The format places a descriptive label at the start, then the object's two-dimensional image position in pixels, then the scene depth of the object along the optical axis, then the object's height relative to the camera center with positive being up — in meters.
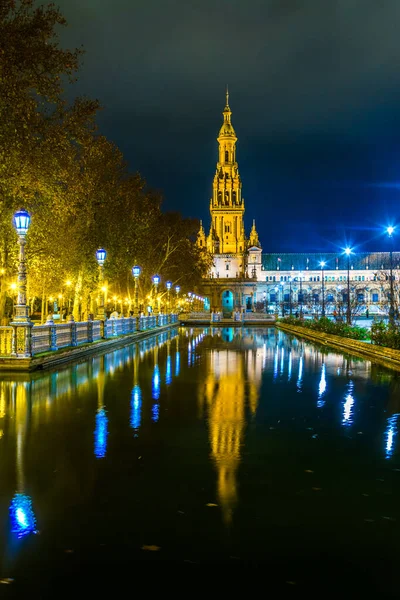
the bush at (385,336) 24.03 -1.15
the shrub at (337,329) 32.53 -1.27
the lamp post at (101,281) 33.59 +1.66
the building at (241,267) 159.75 +12.73
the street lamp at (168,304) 81.00 +0.71
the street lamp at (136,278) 45.36 +2.42
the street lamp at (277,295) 172.62 +4.04
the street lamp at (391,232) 38.00 +4.94
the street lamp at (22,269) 20.70 +1.44
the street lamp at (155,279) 57.81 +2.94
